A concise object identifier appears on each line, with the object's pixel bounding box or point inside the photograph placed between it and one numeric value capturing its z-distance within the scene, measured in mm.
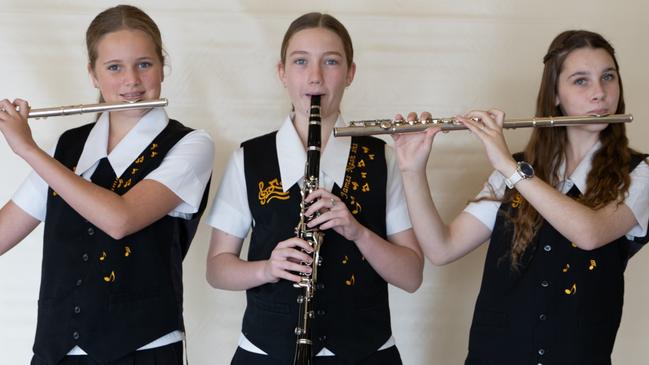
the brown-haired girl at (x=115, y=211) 3711
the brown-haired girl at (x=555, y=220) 3731
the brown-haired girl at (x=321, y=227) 3733
